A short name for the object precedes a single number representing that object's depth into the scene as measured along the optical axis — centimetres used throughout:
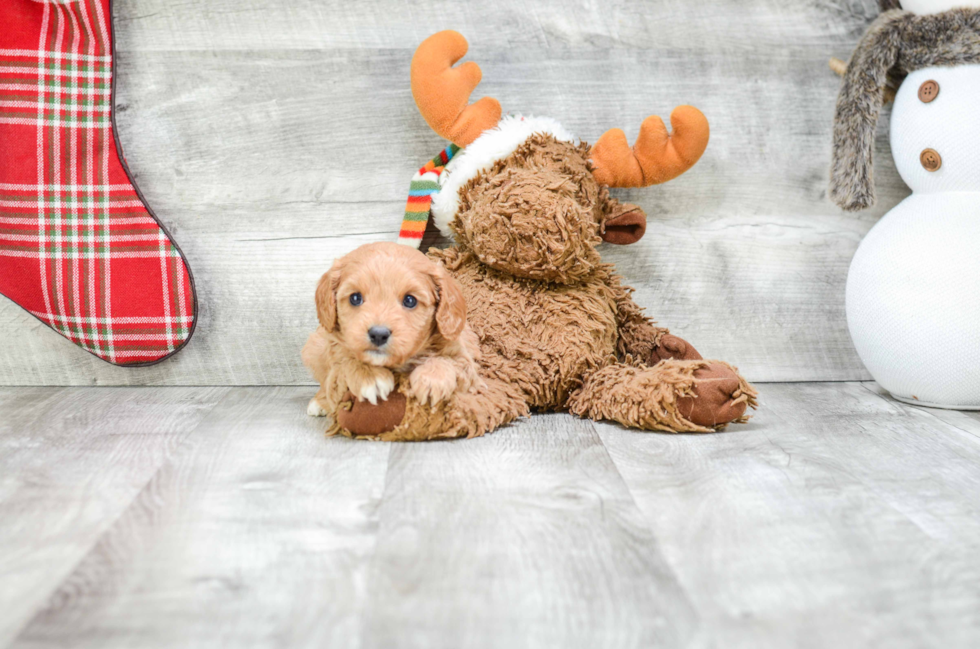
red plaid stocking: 138
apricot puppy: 103
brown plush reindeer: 119
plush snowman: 127
